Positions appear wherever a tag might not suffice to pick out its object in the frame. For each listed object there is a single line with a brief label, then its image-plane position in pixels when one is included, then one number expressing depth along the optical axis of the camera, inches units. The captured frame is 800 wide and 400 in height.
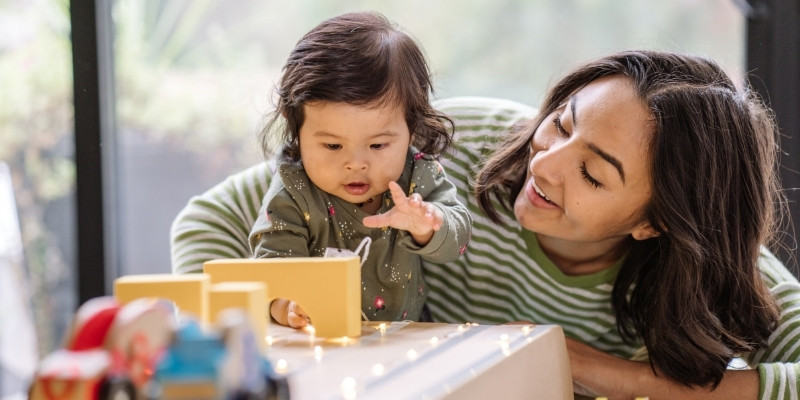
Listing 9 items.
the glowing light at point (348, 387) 46.2
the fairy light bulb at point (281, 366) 49.2
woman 61.7
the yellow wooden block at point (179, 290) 48.4
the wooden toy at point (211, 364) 41.9
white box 47.4
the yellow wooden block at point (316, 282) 53.8
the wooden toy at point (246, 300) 46.7
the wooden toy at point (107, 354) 42.5
